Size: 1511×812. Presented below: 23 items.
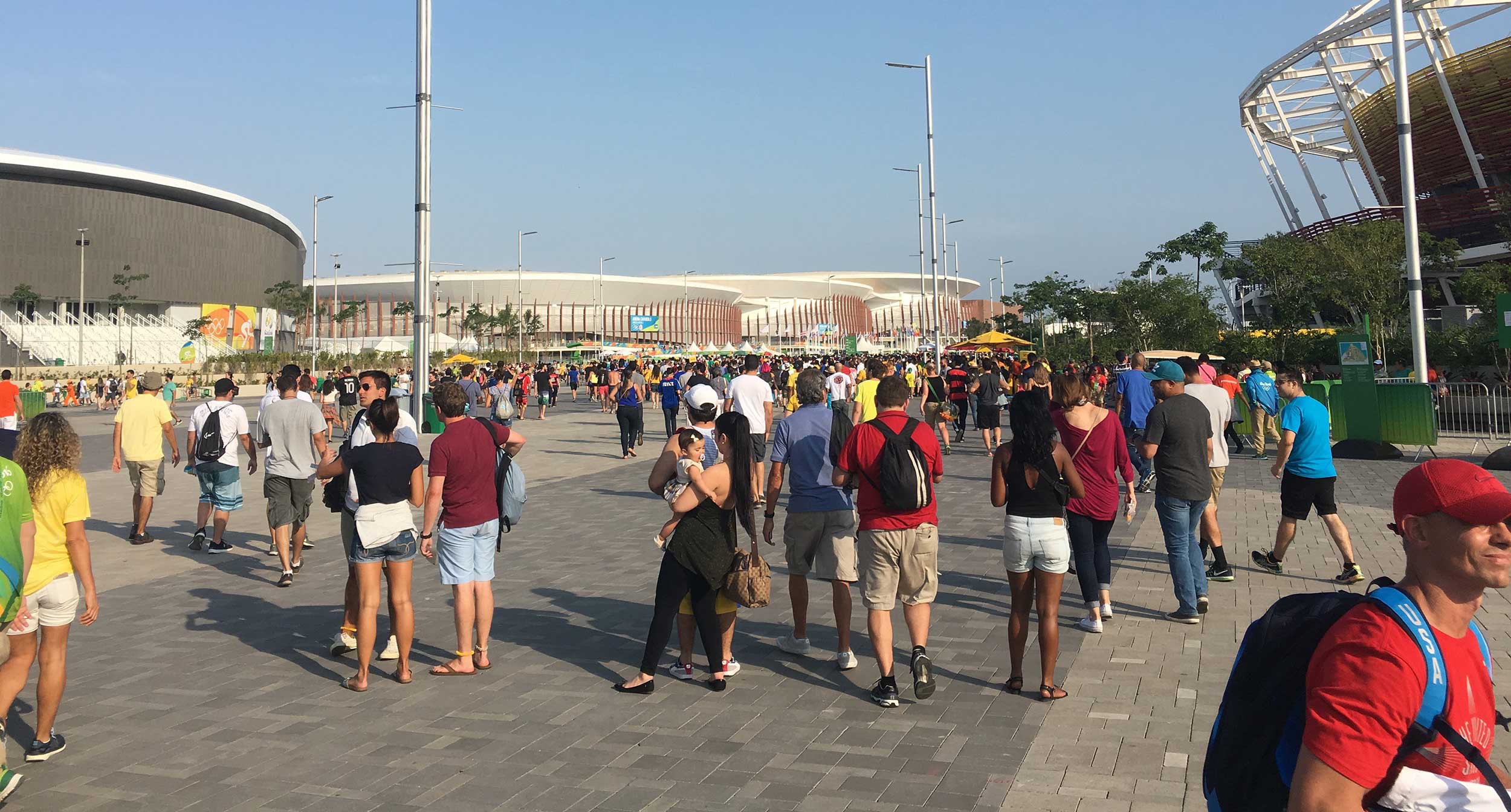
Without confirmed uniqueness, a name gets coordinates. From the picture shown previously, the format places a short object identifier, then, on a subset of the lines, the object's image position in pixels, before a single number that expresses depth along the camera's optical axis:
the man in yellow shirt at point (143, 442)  10.54
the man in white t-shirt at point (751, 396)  11.96
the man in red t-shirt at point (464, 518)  6.16
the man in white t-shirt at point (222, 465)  10.01
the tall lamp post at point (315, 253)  51.72
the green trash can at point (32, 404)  31.41
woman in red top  6.59
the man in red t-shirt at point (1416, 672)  1.86
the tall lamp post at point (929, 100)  31.64
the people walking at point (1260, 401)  16.23
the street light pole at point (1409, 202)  17.00
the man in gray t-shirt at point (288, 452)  9.10
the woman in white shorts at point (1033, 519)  5.70
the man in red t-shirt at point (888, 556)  5.55
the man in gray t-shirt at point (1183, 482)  7.09
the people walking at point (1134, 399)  12.08
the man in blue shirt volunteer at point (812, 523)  6.17
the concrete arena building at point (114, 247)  76.44
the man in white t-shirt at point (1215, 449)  8.09
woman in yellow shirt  4.80
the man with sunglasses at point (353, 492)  6.51
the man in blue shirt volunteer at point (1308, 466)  8.01
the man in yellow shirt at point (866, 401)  12.91
